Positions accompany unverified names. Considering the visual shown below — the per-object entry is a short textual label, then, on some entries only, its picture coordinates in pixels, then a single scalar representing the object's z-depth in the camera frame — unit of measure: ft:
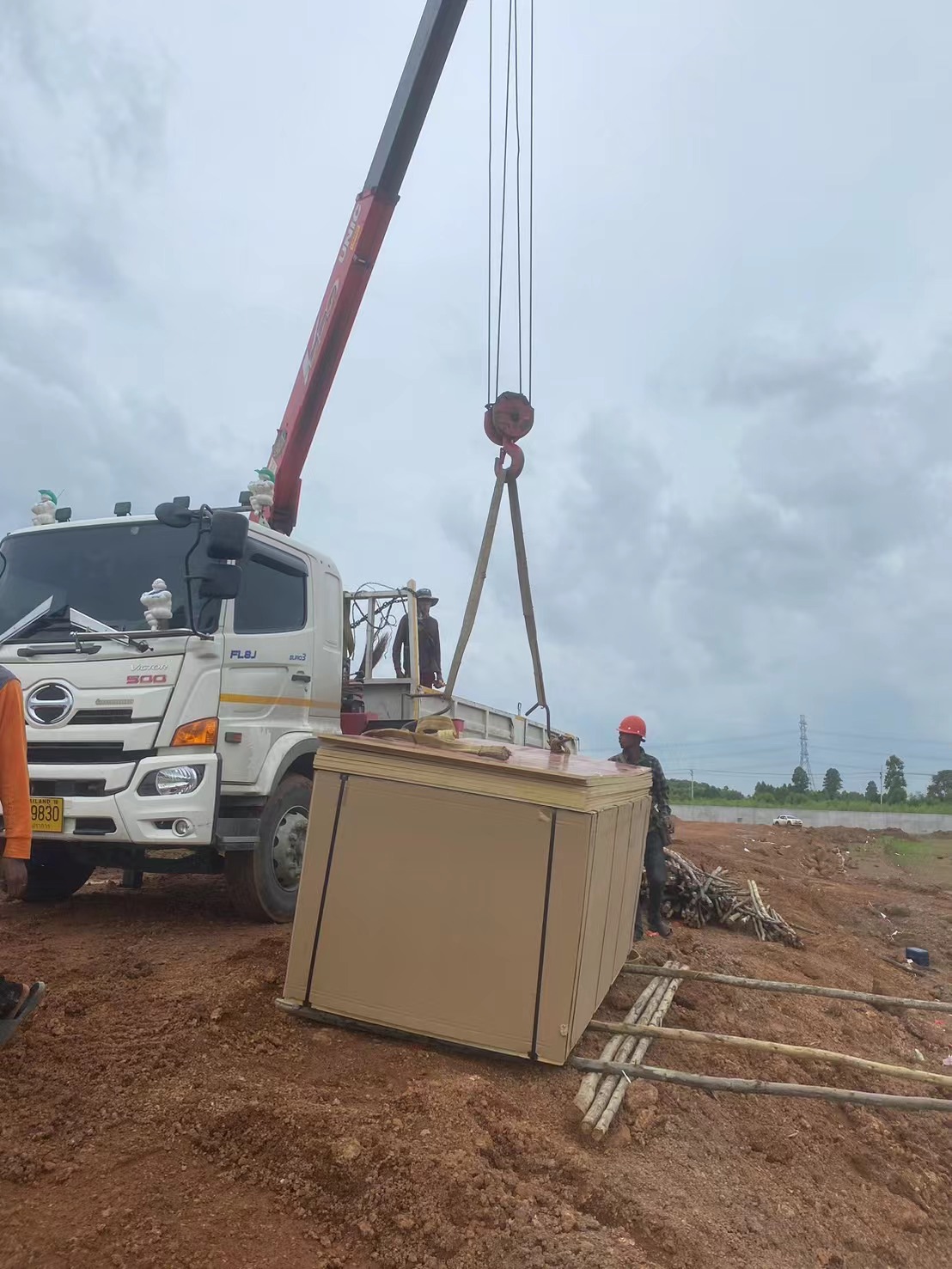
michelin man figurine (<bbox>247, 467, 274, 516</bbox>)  20.88
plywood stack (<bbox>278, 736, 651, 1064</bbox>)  11.68
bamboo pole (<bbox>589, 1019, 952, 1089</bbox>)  12.95
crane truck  16.34
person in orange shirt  10.97
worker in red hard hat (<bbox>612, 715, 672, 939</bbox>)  24.68
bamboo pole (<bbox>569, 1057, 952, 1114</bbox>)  11.79
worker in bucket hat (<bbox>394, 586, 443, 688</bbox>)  25.69
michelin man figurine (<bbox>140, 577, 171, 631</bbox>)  17.15
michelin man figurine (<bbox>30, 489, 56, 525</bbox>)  20.10
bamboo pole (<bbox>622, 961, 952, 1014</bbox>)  17.20
